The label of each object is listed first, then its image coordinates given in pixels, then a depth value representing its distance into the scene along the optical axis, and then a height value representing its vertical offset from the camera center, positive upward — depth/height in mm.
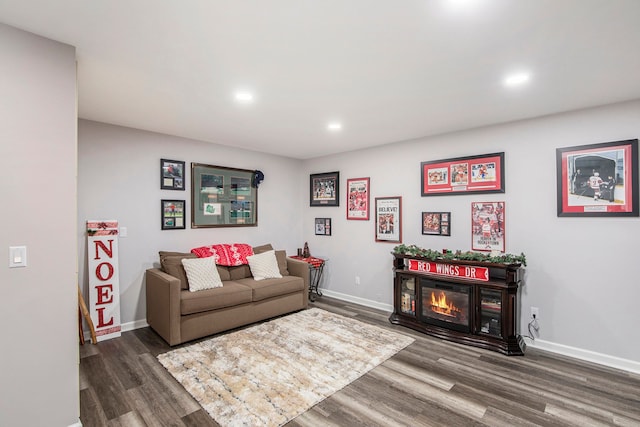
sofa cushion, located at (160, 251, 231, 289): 3662 -629
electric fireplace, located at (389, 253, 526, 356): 3199 -1015
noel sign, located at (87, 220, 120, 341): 3434 -724
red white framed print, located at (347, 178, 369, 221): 4891 +274
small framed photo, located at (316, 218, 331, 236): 5441 -214
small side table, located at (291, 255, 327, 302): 5152 -1044
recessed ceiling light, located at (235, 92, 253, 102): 2734 +1109
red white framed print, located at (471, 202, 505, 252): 3574 -147
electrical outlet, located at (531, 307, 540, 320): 3314 -1089
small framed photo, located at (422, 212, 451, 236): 3985 -119
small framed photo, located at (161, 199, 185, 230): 4059 +21
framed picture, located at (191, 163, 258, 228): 4371 +284
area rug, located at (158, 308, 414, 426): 2268 -1430
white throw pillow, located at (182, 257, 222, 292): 3605 -718
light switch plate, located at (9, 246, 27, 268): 1764 -237
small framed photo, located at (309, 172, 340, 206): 5305 +473
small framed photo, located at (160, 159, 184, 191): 4051 +563
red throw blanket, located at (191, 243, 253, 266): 4160 -532
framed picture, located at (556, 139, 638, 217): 2836 +343
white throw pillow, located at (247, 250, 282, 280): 4277 -742
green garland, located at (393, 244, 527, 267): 3232 -484
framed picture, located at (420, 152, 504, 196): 3604 +501
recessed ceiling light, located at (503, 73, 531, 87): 2340 +1080
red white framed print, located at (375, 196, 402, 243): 4480 -68
